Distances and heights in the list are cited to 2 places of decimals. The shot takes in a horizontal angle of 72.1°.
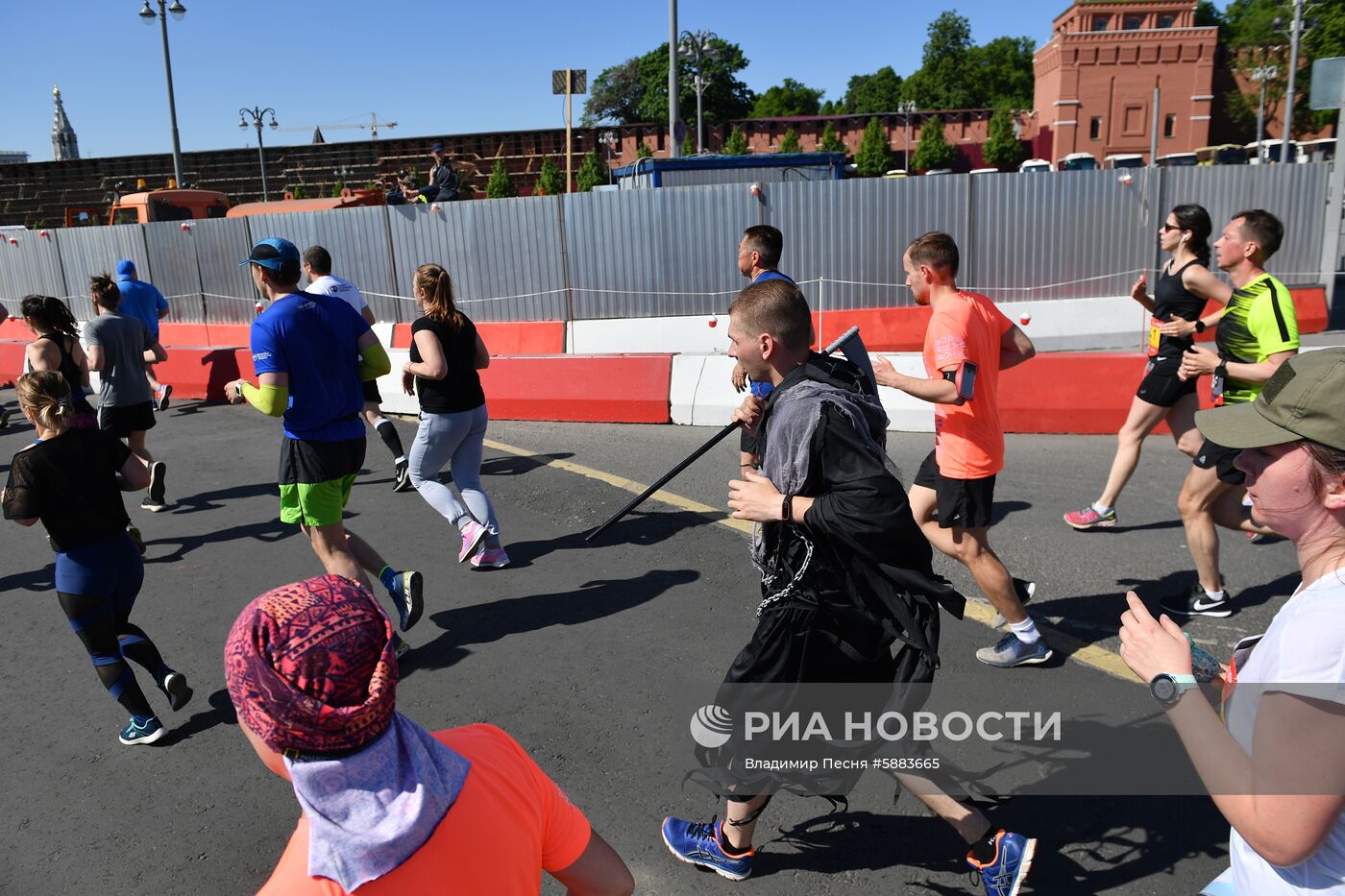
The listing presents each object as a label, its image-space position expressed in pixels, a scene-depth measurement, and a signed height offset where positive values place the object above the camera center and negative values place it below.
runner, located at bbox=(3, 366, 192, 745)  3.85 -1.11
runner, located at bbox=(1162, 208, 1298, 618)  4.60 -0.76
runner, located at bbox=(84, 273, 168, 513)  7.08 -0.92
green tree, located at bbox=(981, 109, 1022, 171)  60.34 +4.62
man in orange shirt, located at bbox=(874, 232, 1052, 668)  4.07 -0.95
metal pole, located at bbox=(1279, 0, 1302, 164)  33.59 +5.13
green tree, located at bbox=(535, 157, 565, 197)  44.78 +2.66
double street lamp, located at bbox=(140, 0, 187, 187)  25.06 +6.20
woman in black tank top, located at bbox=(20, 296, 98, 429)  6.25 -0.59
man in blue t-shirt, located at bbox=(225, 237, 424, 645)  4.33 -0.70
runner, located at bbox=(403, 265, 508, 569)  5.50 -1.04
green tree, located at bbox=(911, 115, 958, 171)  60.12 +4.49
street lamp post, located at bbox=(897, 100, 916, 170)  64.43 +7.26
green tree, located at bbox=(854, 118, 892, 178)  58.47 +4.25
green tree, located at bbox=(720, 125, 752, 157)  56.22 +4.99
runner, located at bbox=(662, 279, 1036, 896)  2.55 -0.93
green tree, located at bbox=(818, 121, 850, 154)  59.66 +5.21
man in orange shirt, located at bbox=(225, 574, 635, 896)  1.24 -0.71
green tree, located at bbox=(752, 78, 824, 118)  95.25 +12.85
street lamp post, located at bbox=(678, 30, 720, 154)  31.39 +6.23
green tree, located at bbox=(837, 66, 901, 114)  94.00 +12.92
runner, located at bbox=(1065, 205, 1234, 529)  5.46 -0.70
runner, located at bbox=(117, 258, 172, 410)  9.72 -0.52
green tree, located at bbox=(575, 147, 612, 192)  46.47 +2.83
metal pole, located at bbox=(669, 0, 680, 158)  20.53 +3.43
